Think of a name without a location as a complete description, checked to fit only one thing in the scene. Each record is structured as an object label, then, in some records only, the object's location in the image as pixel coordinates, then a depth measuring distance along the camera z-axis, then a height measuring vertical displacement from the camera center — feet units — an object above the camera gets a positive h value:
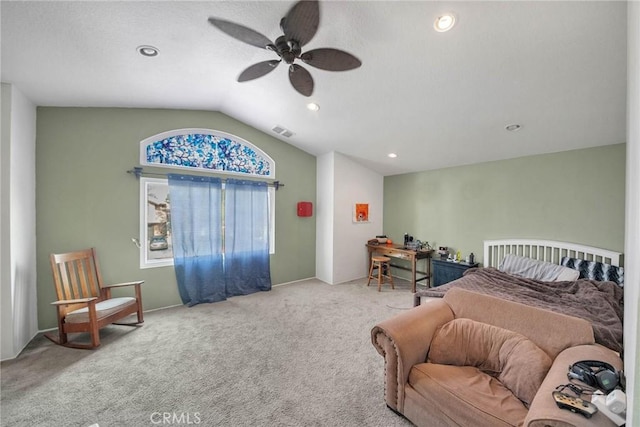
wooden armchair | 8.12 -3.06
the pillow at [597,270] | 9.20 -2.16
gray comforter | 6.22 -2.71
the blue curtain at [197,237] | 11.86 -1.09
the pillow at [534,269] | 9.87 -2.36
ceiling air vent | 13.49 +4.71
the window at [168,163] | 11.46 +2.64
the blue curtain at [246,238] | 13.33 -1.27
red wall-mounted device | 15.67 +0.43
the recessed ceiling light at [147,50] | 7.16 +4.86
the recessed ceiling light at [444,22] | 5.79 +4.62
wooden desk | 14.29 -2.40
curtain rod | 10.96 +1.94
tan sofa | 4.29 -2.96
